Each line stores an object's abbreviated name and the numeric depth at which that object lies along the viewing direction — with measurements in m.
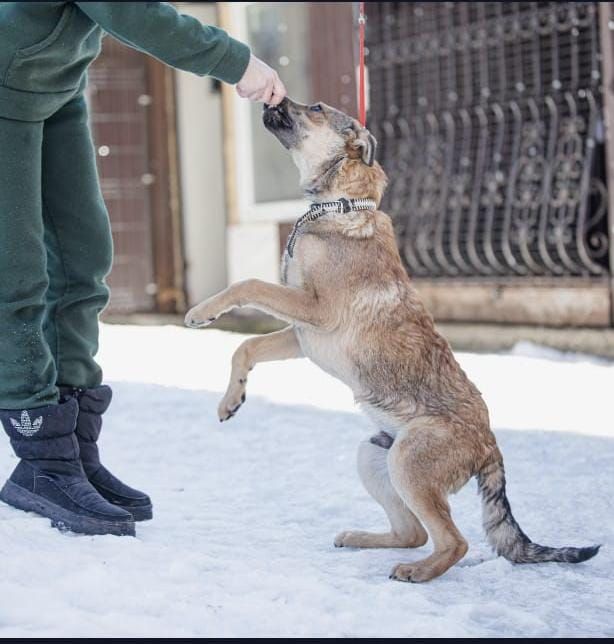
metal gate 8.23
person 3.16
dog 3.28
